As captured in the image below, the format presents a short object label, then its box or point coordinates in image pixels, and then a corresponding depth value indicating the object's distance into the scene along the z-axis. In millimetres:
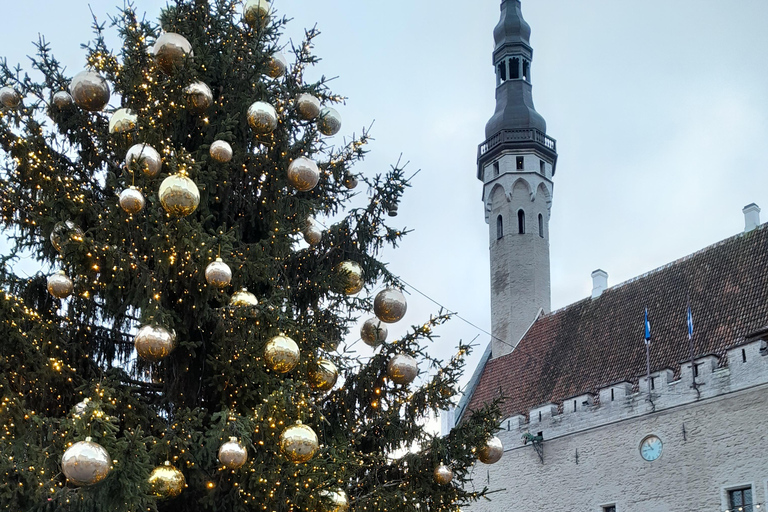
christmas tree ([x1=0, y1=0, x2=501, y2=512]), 5941
